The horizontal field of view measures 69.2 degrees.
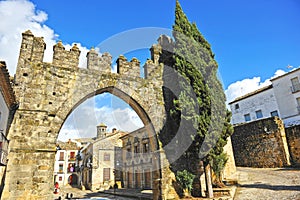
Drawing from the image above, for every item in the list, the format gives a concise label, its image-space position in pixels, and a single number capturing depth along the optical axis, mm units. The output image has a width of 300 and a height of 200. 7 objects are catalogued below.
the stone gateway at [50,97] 6574
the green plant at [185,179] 8398
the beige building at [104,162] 25522
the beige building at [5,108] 5705
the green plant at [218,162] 8531
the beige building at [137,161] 22141
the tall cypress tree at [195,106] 8461
